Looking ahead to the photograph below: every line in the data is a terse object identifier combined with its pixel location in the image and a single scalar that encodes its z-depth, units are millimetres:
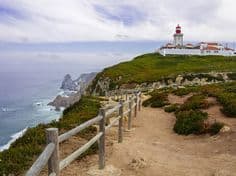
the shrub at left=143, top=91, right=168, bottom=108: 13203
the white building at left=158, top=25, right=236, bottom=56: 60898
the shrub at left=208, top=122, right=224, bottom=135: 7435
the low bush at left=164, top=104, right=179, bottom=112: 11276
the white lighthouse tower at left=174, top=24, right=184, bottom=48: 65074
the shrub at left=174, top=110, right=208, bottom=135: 7910
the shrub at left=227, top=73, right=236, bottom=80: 29556
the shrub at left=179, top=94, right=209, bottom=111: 10090
